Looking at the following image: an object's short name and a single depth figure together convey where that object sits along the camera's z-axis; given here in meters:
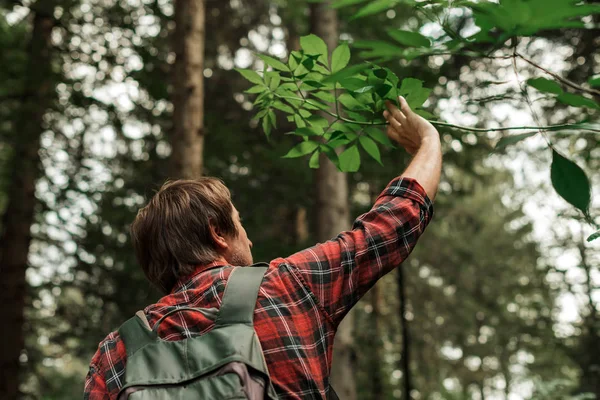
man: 1.68
